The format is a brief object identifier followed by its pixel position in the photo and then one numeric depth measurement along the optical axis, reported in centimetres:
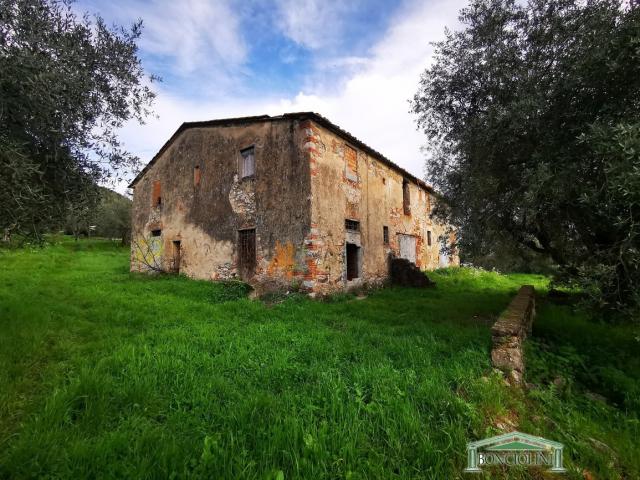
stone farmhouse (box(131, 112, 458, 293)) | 1038
